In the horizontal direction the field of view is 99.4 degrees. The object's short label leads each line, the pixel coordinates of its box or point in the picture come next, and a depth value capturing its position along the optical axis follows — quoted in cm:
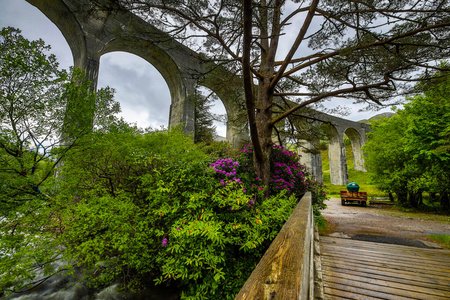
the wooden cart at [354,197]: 1032
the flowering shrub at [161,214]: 205
